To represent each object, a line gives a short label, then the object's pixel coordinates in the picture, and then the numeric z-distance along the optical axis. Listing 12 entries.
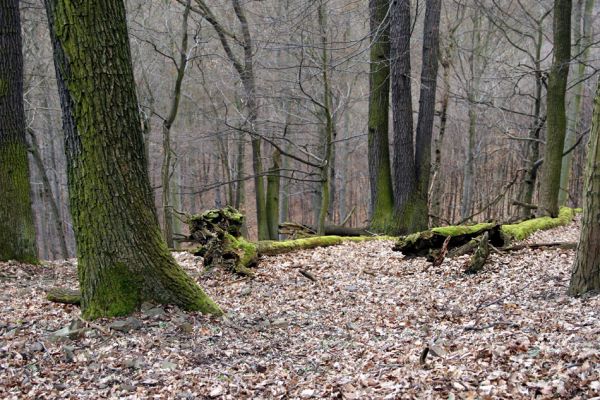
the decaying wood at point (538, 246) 7.15
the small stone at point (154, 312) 4.57
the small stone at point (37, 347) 3.88
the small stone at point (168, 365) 3.80
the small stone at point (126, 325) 4.31
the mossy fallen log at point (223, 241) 7.53
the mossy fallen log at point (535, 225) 8.11
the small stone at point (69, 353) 3.78
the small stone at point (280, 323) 5.23
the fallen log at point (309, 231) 10.93
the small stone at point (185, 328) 4.49
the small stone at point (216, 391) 3.39
